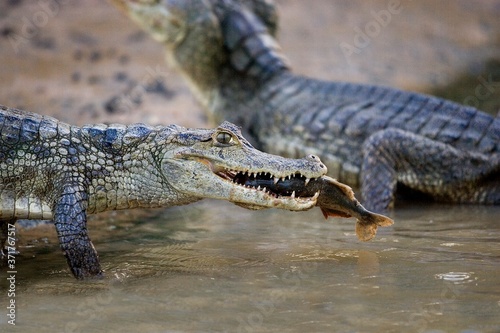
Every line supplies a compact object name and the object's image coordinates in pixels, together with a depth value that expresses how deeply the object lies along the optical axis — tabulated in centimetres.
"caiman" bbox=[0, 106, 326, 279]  967
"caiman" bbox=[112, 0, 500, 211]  1394
